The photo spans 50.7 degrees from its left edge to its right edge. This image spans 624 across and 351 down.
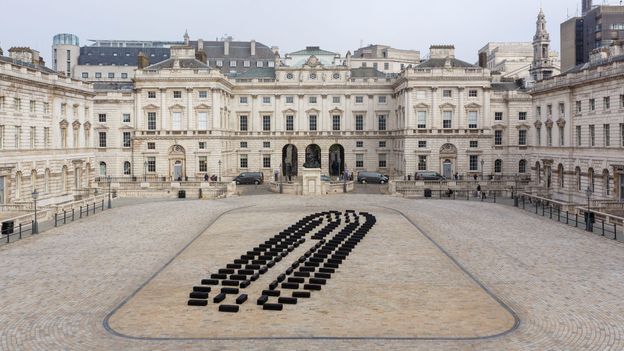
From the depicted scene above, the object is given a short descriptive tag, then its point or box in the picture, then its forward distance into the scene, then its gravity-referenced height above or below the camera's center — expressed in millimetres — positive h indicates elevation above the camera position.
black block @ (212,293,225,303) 22500 -4555
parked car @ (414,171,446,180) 75188 -1542
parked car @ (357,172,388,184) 77625 -1749
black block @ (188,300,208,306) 22281 -4651
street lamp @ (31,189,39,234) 38844 -3555
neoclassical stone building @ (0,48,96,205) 50656 +3158
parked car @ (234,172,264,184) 77938 -1567
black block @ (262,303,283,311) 21809 -4720
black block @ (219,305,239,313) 21545 -4682
